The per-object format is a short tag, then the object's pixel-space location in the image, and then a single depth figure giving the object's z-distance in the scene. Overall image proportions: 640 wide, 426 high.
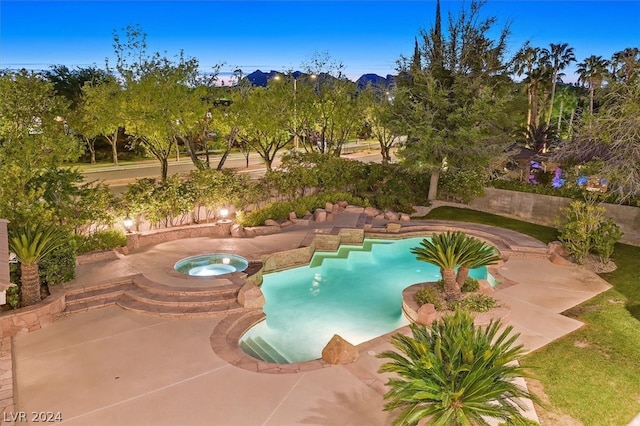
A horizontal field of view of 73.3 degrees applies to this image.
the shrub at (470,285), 10.55
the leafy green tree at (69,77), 36.69
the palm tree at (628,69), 13.89
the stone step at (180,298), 9.77
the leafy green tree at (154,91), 16.80
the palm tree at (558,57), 41.47
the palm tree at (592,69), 34.88
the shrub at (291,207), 15.89
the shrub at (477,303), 9.57
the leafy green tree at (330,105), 23.91
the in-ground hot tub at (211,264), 12.10
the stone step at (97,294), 9.88
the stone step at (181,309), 9.44
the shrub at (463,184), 19.97
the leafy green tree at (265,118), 19.49
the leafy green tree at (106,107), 16.98
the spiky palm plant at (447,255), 9.81
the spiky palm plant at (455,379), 4.91
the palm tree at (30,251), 8.89
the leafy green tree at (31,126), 12.20
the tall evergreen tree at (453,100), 17.81
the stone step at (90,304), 9.55
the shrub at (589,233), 12.68
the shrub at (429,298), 9.76
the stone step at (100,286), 10.02
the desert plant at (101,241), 12.28
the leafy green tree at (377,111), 24.59
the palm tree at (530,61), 39.75
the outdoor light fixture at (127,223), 13.57
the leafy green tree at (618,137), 13.16
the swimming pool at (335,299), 9.28
